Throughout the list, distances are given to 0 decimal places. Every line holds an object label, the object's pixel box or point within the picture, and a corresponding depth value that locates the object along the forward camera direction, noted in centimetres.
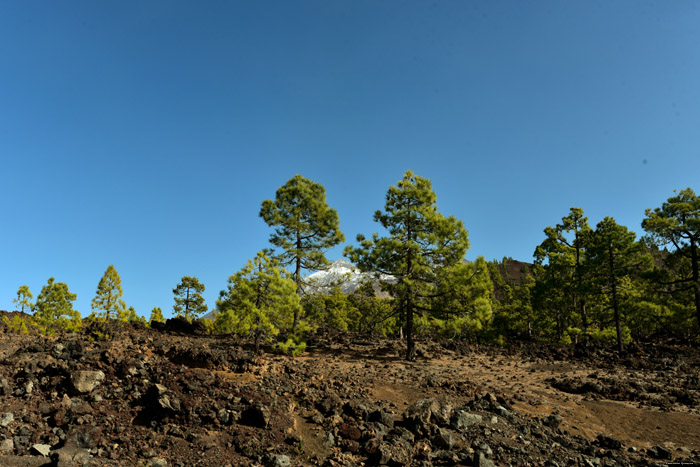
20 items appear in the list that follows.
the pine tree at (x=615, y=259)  2581
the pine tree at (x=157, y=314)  3700
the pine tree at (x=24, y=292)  3271
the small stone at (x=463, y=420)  1018
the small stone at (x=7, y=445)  766
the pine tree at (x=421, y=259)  2062
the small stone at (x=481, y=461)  804
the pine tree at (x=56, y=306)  1931
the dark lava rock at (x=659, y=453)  989
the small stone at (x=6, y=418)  843
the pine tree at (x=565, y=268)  3034
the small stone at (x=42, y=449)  766
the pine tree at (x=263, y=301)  1702
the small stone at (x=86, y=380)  986
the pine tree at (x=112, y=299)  1969
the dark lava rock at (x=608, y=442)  1041
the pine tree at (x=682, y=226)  2347
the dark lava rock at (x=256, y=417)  922
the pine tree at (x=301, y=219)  2600
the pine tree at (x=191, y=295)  4747
